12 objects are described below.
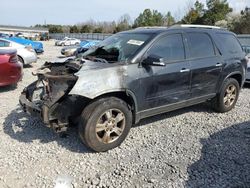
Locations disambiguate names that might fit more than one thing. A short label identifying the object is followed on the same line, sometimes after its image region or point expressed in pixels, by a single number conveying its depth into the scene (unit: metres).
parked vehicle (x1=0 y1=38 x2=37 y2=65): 8.19
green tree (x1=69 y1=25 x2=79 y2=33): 54.32
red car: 5.04
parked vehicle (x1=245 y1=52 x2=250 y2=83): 6.21
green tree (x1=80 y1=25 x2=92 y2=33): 51.14
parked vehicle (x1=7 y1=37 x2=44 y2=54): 11.52
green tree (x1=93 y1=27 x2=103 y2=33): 47.45
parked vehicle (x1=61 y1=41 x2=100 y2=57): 13.35
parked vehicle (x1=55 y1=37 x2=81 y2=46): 30.01
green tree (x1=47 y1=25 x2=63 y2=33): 59.12
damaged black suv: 2.88
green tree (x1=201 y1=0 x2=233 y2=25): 29.73
